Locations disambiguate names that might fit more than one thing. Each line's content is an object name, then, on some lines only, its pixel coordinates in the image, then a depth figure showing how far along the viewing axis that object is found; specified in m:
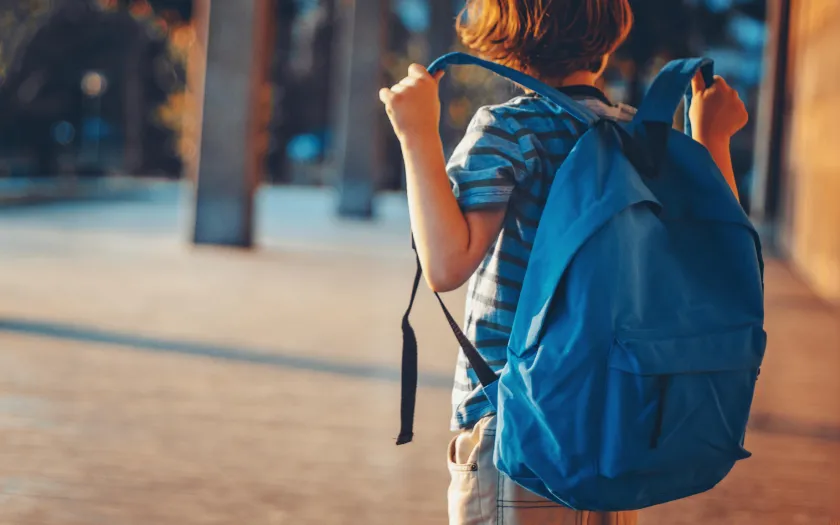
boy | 1.84
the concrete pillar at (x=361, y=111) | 20.92
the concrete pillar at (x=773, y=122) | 21.61
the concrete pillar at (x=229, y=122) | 14.53
